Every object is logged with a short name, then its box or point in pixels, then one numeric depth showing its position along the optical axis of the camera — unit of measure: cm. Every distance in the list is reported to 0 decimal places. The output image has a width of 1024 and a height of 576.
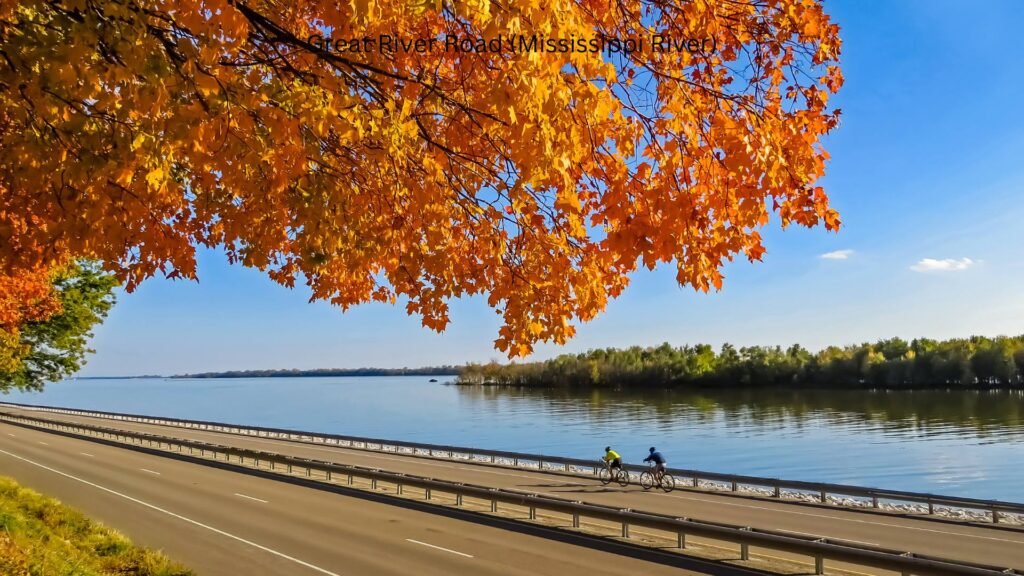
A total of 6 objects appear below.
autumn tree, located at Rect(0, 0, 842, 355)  465
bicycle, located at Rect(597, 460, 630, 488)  2853
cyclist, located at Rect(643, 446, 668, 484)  2722
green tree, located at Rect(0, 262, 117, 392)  2950
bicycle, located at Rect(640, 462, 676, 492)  2733
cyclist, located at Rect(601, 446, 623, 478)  2828
